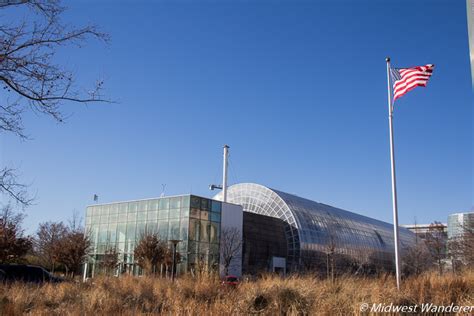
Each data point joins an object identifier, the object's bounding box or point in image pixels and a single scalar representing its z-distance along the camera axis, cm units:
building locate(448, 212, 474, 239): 9194
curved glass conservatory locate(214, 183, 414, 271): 5784
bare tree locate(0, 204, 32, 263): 3509
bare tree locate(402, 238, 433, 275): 5410
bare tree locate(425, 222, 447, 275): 5141
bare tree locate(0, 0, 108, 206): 944
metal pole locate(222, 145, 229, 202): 5983
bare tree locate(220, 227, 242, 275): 4672
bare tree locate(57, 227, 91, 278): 3800
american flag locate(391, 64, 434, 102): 2008
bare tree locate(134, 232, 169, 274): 3800
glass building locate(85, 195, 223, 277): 4563
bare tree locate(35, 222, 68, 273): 5307
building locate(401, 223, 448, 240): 5854
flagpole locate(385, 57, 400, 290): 2067
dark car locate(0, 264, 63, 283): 2095
